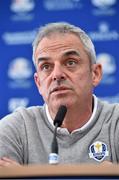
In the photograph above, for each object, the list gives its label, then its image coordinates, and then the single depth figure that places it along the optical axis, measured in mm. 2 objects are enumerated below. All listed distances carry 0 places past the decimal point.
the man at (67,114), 2546
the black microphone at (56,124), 2266
